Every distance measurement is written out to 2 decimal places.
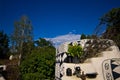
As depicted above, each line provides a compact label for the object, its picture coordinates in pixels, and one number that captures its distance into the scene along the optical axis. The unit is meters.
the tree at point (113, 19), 10.69
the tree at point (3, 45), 18.43
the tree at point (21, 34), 14.88
